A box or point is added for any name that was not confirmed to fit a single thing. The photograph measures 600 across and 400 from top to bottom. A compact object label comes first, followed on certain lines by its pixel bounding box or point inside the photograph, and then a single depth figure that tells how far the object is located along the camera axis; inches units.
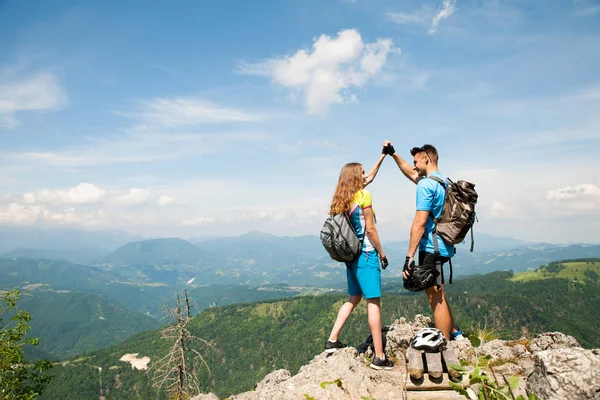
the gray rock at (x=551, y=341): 224.8
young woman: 197.9
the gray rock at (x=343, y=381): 155.1
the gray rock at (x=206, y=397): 280.1
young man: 198.2
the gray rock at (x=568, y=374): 104.5
